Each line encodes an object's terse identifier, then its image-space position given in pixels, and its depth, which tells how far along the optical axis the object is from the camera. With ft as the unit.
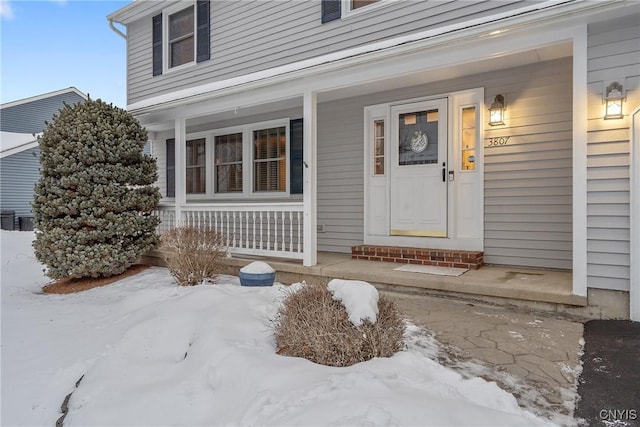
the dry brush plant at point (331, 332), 7.84
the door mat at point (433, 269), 14.70
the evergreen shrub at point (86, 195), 17.98
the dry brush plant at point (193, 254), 16.33
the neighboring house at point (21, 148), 44.19
